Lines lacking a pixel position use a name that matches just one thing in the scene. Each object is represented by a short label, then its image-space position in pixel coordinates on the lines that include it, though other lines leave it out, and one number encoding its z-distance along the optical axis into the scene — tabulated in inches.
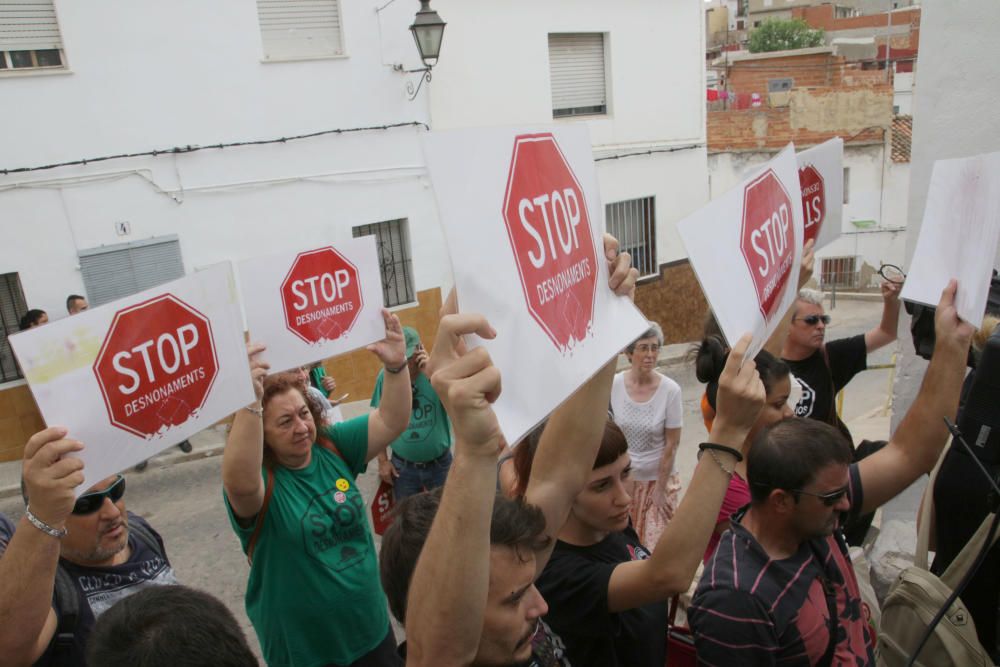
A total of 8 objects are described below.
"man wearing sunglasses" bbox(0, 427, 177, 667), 74.8
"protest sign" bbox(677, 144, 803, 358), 78.9
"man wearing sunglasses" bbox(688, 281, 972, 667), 82.0
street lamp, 357.4
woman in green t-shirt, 114.6
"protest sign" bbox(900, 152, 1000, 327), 98.2
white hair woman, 194.9
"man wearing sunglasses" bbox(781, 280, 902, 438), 152.3
